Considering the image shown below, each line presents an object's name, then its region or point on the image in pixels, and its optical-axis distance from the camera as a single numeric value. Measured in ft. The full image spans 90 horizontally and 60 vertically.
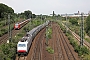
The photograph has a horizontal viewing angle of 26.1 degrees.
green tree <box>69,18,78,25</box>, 432.00
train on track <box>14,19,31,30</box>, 258.16
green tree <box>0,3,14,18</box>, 362.82
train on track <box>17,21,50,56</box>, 115.34
